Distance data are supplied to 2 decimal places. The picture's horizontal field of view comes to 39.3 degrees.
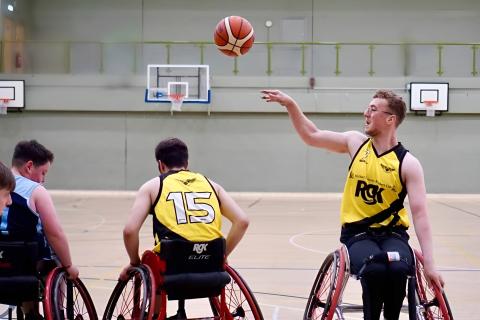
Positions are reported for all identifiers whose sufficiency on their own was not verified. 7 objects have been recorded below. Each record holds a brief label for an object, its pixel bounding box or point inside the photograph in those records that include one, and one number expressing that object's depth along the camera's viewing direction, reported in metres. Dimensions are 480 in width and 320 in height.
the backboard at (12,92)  18.08
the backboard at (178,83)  17.94
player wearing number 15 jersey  3.60
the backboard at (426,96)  17.97
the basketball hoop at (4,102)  18.08
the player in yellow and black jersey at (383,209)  3.41
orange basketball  6.78
